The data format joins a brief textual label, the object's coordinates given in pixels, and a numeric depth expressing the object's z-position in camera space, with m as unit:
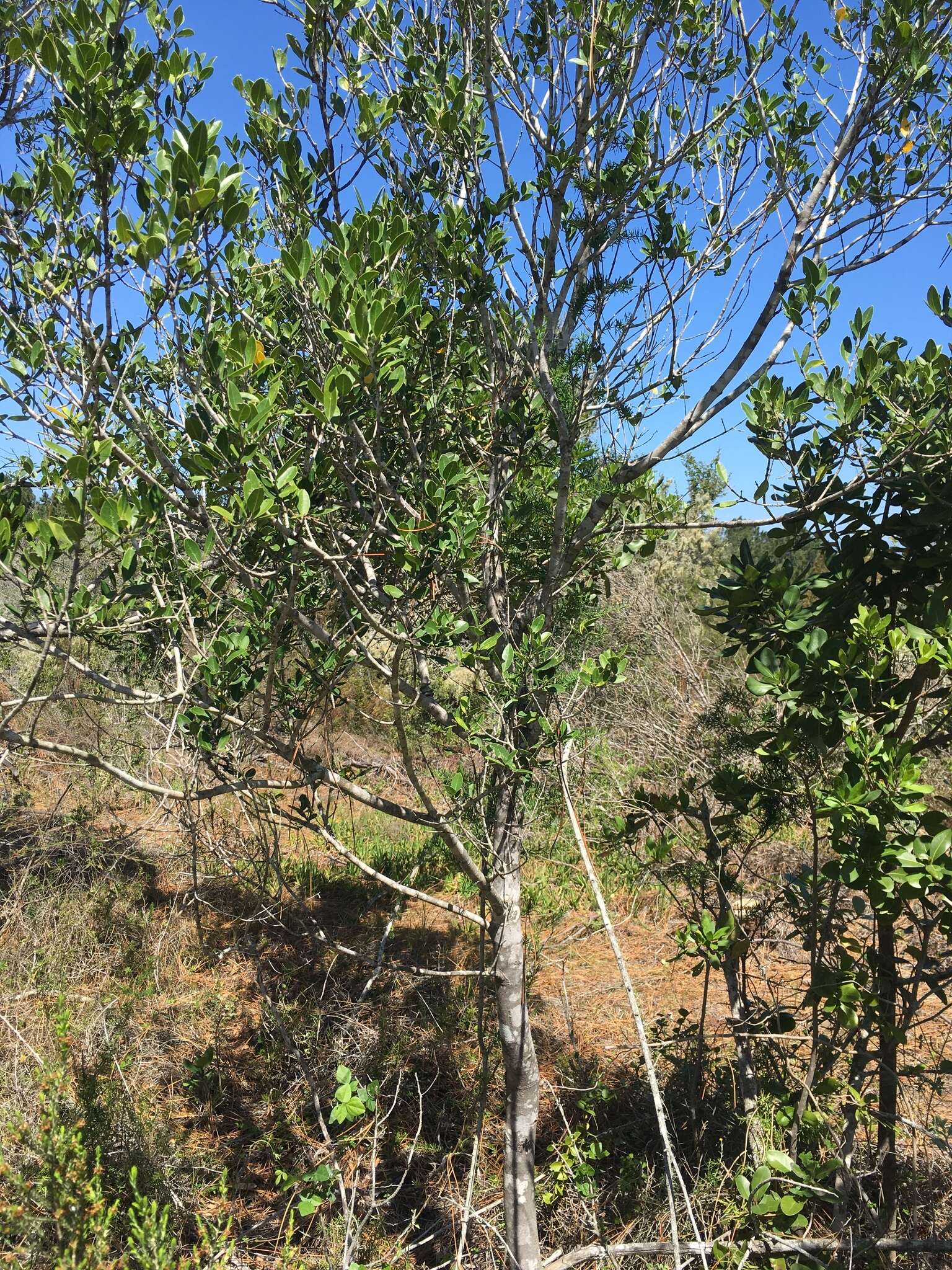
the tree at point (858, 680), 2.06
